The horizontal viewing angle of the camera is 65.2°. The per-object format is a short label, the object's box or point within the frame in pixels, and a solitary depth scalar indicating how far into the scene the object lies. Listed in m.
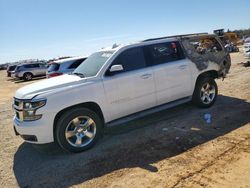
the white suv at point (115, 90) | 3.61
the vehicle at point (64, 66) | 9.14
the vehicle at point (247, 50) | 10.37
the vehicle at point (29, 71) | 19.41
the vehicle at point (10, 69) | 23.44
